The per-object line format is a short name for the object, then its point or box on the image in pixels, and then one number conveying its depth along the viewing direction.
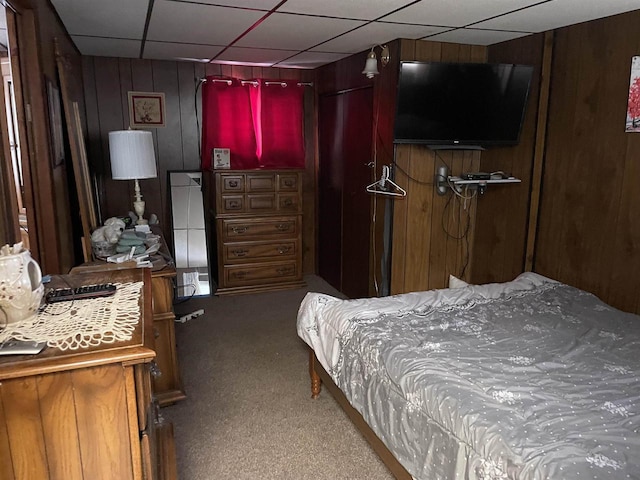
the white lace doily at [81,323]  1.16
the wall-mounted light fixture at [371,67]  3.29
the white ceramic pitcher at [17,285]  1.21
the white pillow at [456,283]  3.02
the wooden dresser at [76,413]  1.09
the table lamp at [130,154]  3.03
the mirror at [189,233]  4.58
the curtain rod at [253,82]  4.57
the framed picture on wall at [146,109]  4.41
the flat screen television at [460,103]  3.13
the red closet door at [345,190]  4.07
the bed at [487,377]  1.41
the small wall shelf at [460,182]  3.42
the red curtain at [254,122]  4.62
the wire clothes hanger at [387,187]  3.62
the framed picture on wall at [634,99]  2.62
